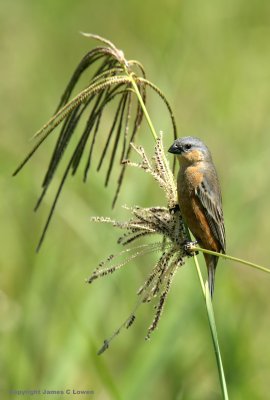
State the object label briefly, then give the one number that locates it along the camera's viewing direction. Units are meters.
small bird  8.48
